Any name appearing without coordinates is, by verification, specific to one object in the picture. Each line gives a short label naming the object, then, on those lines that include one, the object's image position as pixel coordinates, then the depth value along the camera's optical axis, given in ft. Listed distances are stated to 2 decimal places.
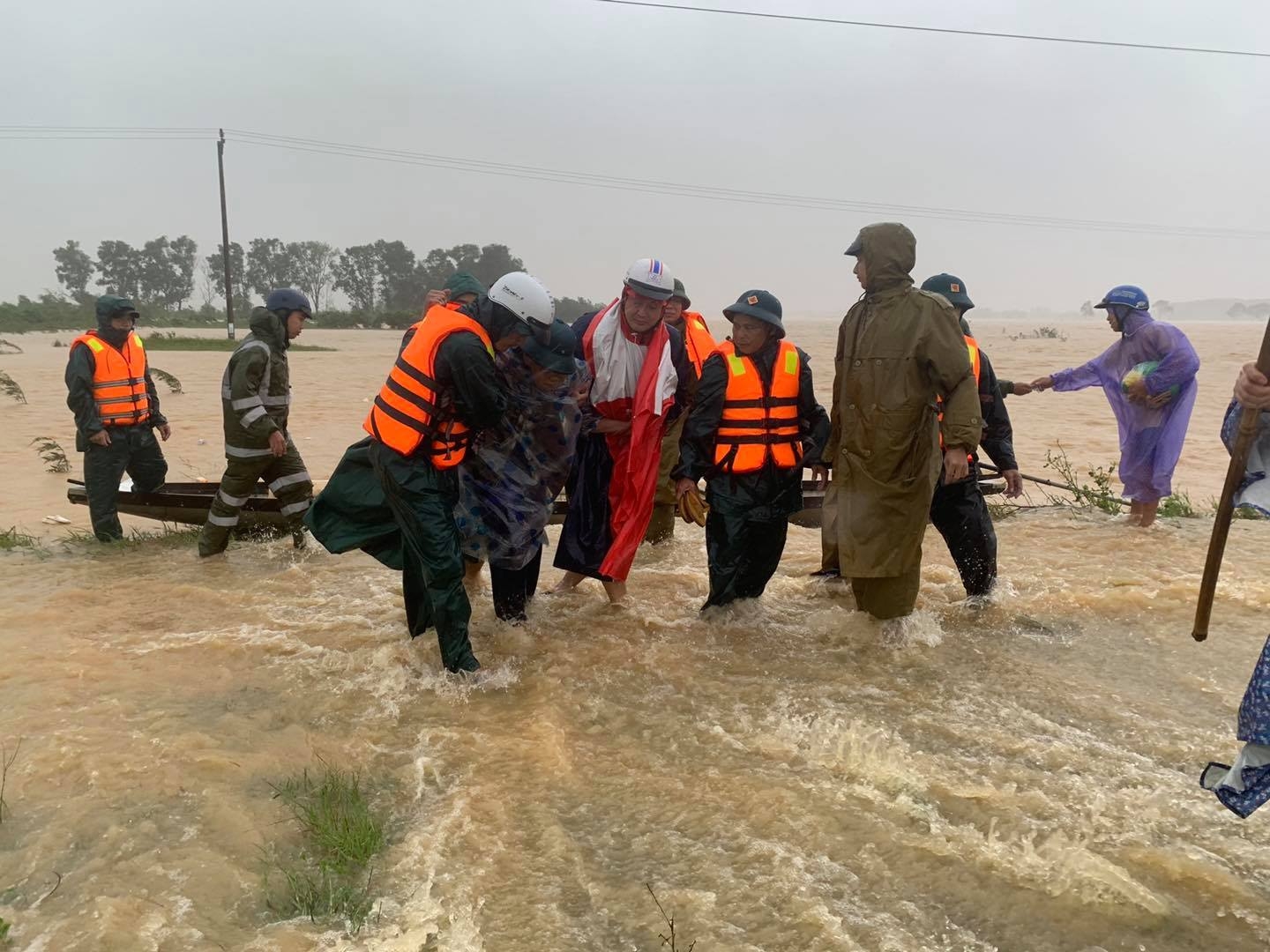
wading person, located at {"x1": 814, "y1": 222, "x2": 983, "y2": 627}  13.15
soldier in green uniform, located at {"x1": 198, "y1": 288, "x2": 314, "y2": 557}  18.69
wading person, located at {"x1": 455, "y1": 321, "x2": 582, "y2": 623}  14.21
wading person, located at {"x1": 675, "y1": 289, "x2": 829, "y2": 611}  14.67
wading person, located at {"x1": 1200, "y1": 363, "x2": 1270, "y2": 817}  7.43
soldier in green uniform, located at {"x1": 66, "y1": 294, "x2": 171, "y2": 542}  19.94
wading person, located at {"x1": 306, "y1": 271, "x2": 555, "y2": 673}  12.27
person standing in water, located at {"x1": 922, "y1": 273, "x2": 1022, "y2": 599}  15.67
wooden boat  20.77
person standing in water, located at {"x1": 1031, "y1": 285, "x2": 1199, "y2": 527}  21.13
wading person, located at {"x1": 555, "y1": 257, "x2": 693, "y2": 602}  15.37
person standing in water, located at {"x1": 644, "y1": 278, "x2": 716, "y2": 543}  17.76
